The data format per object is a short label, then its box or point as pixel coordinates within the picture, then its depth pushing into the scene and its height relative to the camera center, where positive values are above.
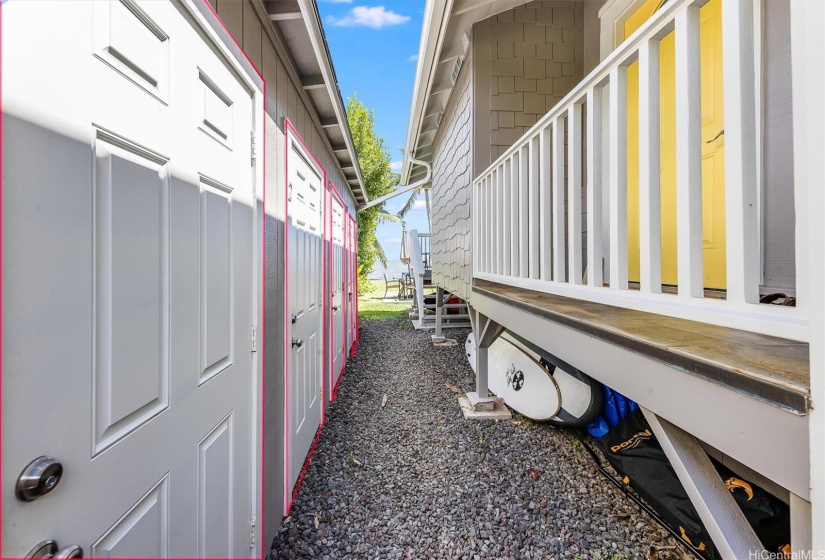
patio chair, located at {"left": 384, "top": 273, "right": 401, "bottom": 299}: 17.21 -0.19
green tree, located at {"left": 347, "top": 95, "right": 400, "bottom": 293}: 13.88 +4.72
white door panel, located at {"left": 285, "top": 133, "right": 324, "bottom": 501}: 2.44 -0.15
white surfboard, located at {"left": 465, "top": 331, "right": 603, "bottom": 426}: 2.90 -0.93
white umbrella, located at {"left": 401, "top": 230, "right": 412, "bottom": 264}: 12.38 +1.11
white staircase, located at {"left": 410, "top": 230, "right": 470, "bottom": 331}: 7.76 -0.62
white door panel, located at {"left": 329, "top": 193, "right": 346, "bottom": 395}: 4.26 -0.09
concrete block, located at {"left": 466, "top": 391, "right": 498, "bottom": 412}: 3.70 -1.23
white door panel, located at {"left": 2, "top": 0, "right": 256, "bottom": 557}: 0.66 +0.02
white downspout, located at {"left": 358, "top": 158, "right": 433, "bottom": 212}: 7.14 +1.98
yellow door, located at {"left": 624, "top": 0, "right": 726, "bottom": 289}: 2.30 +0.84
